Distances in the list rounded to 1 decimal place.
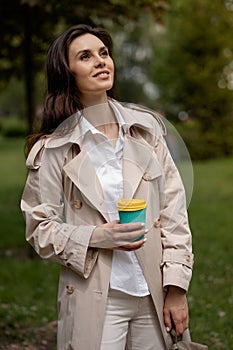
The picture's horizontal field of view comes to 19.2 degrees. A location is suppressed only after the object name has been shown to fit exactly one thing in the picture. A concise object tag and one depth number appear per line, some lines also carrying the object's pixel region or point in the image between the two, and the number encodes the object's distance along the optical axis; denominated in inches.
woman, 103.8
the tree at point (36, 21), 261.7
